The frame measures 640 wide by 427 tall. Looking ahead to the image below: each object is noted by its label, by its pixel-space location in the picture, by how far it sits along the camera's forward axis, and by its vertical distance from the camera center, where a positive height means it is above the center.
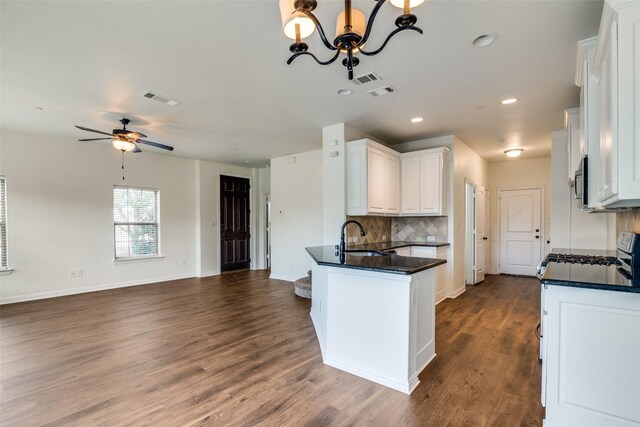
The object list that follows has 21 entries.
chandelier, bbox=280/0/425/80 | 1.51 +0.98
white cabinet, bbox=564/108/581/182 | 3.38 +0.81
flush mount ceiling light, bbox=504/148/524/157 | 6.09 +1.17
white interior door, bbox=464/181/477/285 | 6.25 -0.50
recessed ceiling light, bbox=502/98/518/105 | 3.65 +1.31
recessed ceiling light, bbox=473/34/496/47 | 2.38 +1.33
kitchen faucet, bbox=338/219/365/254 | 3.39 -0.38
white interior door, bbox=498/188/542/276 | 7.21 -0.46
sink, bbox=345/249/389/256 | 3.69 -0.49
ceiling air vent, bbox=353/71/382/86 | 3.06 +1.34
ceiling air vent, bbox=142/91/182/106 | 3.48 +1.32
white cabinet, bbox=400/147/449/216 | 5.01 +0.49
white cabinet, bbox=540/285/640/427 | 1.68 -0.83
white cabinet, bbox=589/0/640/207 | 1.54 +0.57
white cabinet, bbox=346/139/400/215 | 4.43 +0.50
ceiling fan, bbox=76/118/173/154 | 4.20 +1.01
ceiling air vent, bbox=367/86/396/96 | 3.37 +1.33
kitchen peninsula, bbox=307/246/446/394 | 2.40 -0.87
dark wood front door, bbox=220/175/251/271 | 7.75 -0.27
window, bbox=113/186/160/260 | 6.22 -0.19
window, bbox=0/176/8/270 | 4.94 -0.19
